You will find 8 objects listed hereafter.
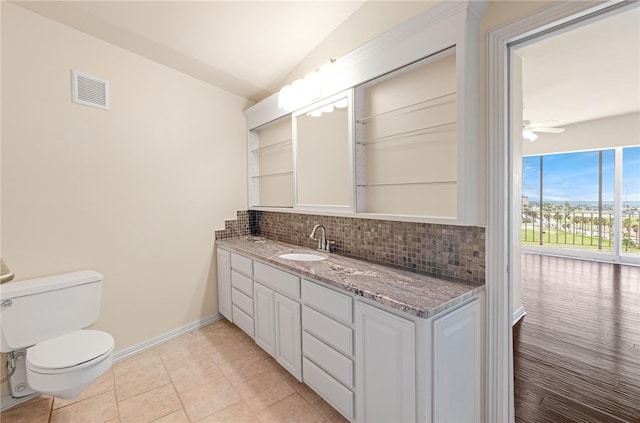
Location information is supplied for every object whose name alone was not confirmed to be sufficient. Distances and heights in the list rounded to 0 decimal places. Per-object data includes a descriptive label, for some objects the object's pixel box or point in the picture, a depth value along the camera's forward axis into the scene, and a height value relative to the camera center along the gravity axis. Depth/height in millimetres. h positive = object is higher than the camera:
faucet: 2479 -310
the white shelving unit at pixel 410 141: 1649 +416
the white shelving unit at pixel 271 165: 2828 +453
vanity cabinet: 1268 -771
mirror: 2184 +434
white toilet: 1596 -800
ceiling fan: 4570 +1222
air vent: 2115 +914
